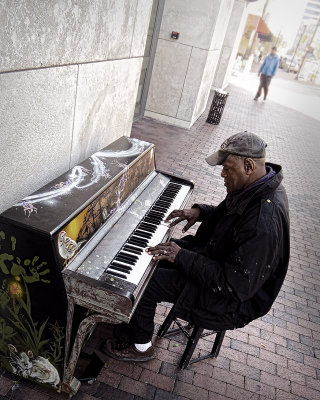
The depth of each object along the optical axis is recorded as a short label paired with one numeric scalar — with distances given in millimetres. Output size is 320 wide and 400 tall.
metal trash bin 10147
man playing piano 2158
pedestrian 14475
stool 2719
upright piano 1917
